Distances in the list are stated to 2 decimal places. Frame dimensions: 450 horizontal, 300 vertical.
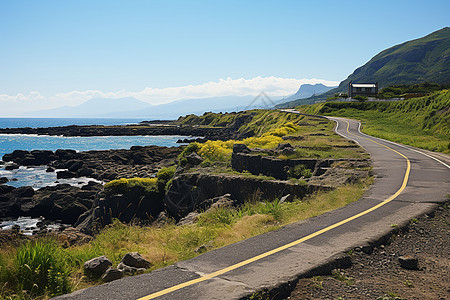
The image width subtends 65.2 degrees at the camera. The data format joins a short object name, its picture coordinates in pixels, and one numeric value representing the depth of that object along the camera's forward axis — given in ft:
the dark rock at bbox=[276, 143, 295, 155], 75.46
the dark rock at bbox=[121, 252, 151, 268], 24.17
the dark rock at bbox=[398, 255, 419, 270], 23.63
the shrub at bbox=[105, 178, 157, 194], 77.87
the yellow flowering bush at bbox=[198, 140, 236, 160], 87.16
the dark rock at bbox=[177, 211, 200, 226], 56.25
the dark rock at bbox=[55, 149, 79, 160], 212.23
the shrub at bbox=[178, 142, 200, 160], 93.23
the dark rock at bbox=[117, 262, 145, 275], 23.12
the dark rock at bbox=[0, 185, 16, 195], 119.42
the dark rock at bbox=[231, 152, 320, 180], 69.51
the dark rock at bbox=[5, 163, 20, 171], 187.98
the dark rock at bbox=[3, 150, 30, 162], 217.36
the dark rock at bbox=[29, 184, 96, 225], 96.73
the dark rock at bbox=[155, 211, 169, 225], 70.82
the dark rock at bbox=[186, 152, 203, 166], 84.58
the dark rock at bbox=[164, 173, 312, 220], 58.85
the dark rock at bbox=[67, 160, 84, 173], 173.99
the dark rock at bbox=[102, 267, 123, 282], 21.95
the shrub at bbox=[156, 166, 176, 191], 82.00
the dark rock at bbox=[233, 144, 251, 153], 79.46
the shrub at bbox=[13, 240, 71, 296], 19.98
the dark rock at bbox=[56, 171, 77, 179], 160.95
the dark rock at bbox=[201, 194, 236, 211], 58.95
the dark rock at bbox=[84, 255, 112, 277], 22.86
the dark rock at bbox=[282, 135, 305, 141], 111.31
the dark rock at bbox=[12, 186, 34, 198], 114.79
